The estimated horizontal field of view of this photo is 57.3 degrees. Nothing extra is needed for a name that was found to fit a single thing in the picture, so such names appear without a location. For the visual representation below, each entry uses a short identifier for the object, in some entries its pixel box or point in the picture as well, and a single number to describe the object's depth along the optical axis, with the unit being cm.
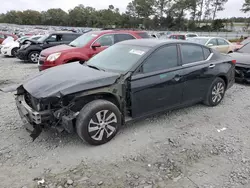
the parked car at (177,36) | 1855
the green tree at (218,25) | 5391
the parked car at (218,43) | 1148
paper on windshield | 396
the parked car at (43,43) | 1134
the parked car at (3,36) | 1700
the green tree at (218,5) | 6325
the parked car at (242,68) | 676
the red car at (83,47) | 733
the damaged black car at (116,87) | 325
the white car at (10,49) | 1359
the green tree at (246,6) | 4909
